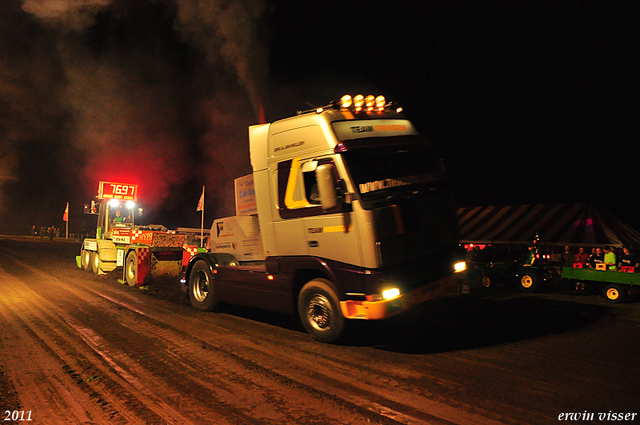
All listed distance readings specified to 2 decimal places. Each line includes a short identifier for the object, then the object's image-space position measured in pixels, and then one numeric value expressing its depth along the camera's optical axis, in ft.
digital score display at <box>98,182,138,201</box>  51.57
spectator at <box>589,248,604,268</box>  37.93
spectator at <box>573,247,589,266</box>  45.06
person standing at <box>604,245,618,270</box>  36.80
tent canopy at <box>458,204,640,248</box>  45.83
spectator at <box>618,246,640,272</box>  35.26
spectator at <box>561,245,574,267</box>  44.67
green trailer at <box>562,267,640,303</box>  33.83
